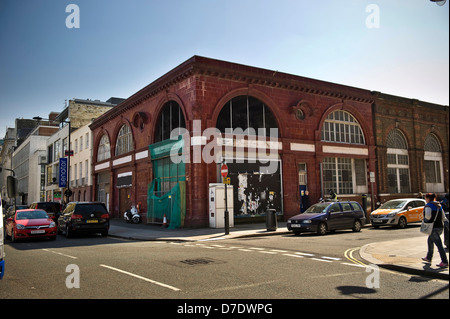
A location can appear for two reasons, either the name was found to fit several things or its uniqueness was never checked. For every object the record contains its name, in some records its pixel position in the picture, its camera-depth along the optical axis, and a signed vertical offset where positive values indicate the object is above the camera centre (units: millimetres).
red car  15765 -1244
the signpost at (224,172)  18875 +978
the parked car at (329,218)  17312 -1370
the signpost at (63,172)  44906 +2798
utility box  20672 -615
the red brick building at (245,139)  22328 +3543
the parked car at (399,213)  19906 -1368
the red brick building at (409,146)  31062 +3612
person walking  8941 -741
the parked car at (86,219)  17938 -1136
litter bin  19109 -1473
